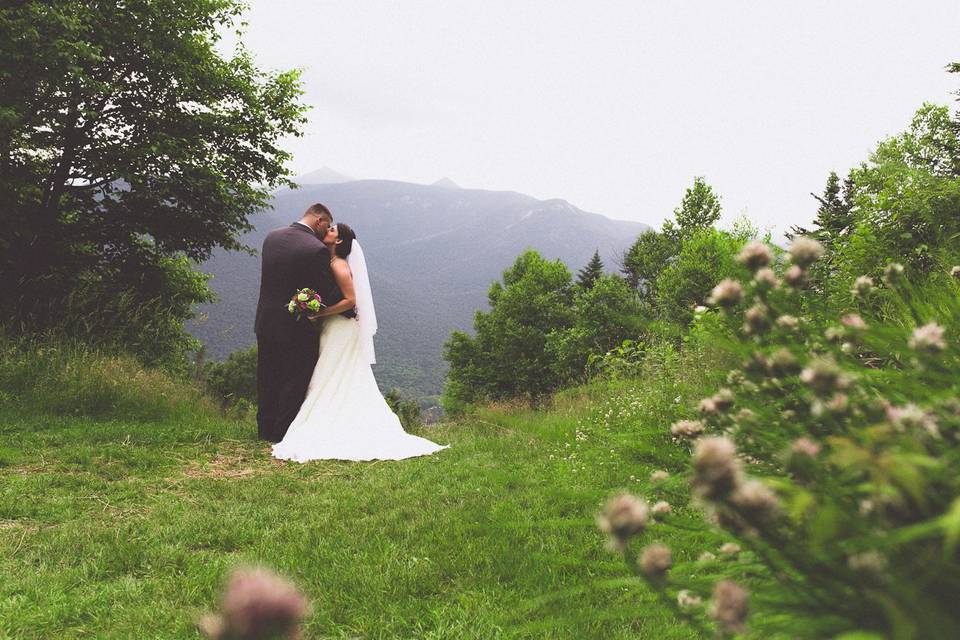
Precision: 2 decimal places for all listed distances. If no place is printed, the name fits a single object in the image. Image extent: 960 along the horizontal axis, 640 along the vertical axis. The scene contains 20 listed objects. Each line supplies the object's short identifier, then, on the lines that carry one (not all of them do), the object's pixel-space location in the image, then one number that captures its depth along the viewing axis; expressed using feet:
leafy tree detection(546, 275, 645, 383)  101.14
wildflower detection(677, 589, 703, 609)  2.57
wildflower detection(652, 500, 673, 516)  3.23
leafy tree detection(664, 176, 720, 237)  121.39
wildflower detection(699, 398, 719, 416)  3.26
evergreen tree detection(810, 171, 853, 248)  109.50
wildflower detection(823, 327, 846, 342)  3.36
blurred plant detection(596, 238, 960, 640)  1.57
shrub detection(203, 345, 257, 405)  107.65
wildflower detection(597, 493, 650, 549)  1.85
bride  20.85
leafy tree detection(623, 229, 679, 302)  125.80
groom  22.43
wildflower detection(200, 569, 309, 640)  1.07
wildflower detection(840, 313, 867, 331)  3.05
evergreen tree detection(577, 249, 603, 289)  149.18
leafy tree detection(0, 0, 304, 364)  35.60
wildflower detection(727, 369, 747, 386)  3.96
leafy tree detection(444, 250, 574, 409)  127.13
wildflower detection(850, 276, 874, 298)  3.98
